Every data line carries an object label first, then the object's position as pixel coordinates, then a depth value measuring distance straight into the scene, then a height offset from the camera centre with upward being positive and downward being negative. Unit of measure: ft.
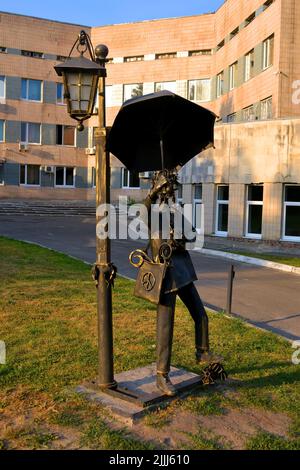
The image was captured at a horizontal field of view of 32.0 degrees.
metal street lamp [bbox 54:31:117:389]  15.42 +0.49
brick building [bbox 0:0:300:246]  65.05 +19.63
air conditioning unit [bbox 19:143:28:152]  128.16 +12.41
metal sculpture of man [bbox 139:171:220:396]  15.40 -2.24
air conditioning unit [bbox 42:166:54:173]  131.23 +7.35
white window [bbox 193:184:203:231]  75.00 -0.94
